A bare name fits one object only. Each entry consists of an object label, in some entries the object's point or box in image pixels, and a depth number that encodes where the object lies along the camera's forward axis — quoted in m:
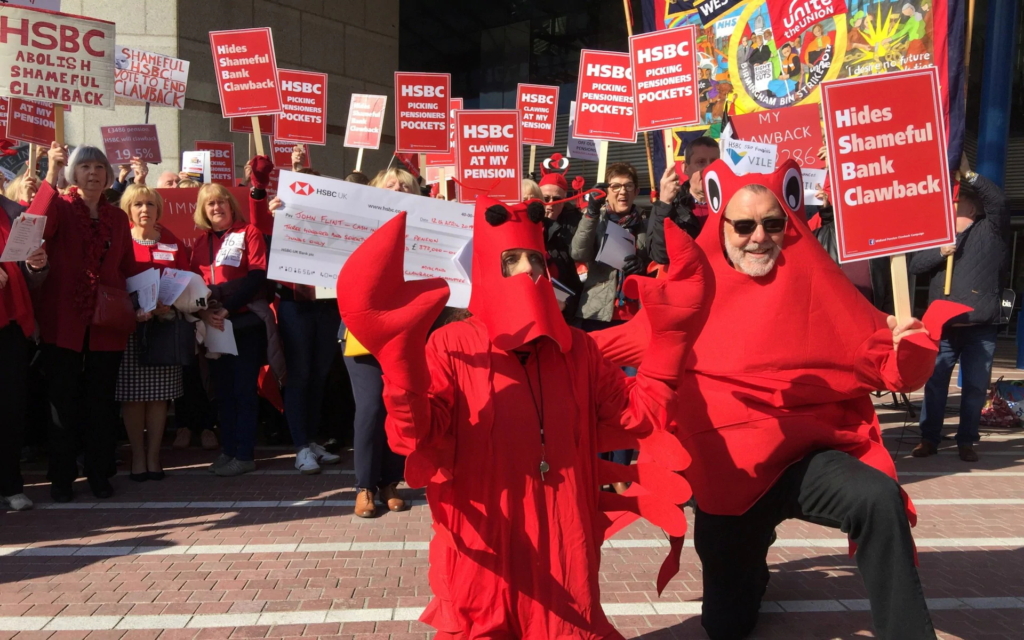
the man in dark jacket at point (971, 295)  6.72
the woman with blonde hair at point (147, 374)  5.79
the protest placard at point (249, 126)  9.75
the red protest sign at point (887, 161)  3.72
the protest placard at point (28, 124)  6.53
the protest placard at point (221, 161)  10.42
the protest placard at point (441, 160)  9.52
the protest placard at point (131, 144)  9.26
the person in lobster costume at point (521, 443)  2.60
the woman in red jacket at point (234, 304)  6.07
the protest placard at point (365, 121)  9.11
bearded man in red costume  3.22
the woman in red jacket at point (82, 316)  5.18
